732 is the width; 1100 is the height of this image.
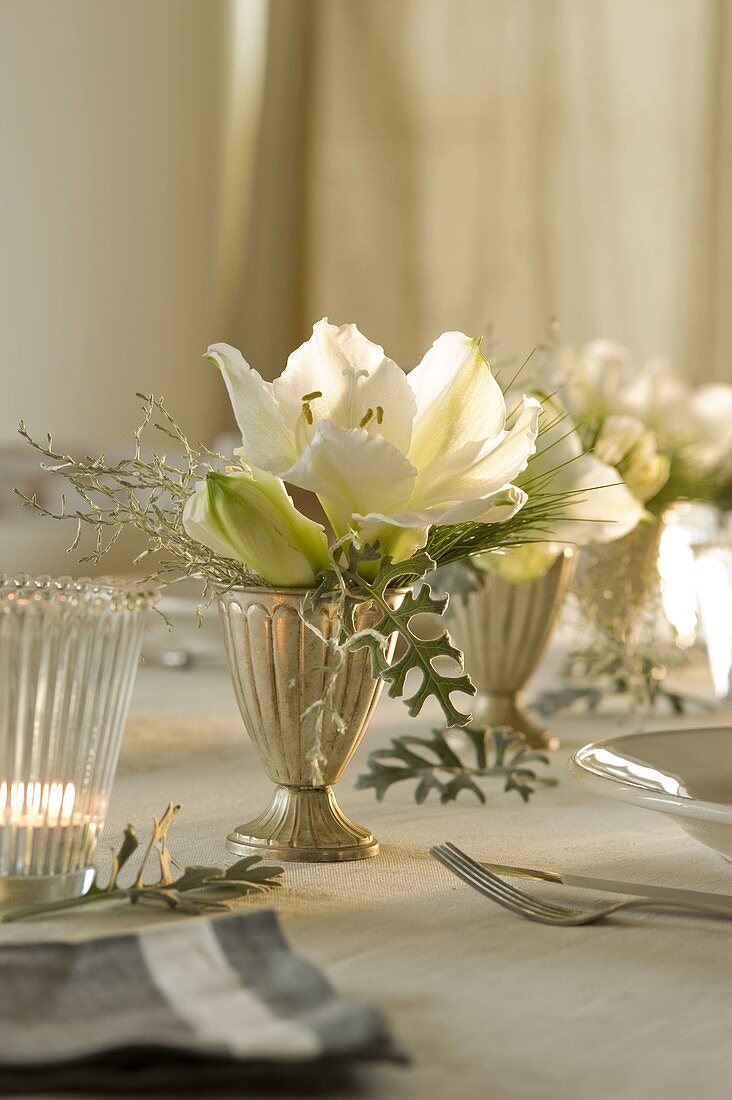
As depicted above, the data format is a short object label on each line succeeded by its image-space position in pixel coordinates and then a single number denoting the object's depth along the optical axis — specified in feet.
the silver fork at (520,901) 3.00
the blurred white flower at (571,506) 3.91
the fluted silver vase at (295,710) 3.26
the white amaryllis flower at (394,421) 3.15
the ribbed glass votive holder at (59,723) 2.82
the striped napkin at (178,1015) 2.47
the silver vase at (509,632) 4.27
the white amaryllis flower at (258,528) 3.18
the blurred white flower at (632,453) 4.45
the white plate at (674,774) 3.08
